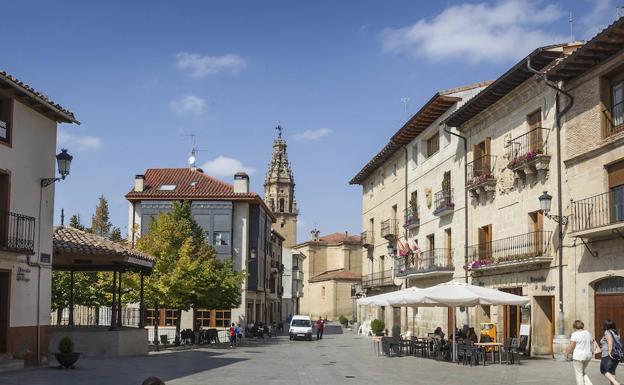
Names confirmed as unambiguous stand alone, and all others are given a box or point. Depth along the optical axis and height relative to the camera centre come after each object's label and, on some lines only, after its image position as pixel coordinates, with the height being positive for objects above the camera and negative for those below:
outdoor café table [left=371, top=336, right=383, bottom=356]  29.15 -2.54
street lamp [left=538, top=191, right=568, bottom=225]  23.48 +2.21
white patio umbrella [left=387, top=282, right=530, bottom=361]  22.98 -0.58
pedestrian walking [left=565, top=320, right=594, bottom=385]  14.35 -1.36
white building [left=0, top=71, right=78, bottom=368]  19.45 +1.52
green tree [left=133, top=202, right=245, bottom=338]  35.38 +0.04
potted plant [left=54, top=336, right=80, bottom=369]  20.52 -2.17
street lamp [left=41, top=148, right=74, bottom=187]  20.33 +3.03
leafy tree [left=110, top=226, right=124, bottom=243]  57.22 +3.21
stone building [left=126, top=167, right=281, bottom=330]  53.91 +4.39
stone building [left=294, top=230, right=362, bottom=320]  94.06 +0.50
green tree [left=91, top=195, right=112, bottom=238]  80.14 +6.23
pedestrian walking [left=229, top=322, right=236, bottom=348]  37.17 -2.95
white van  45.59 -3.11
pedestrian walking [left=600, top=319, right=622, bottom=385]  14.05 -1.33
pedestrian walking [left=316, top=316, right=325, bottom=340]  47.97 -3.35
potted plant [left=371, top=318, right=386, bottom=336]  46.51 -3.05
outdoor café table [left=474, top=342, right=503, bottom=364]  23.19 -2.10
